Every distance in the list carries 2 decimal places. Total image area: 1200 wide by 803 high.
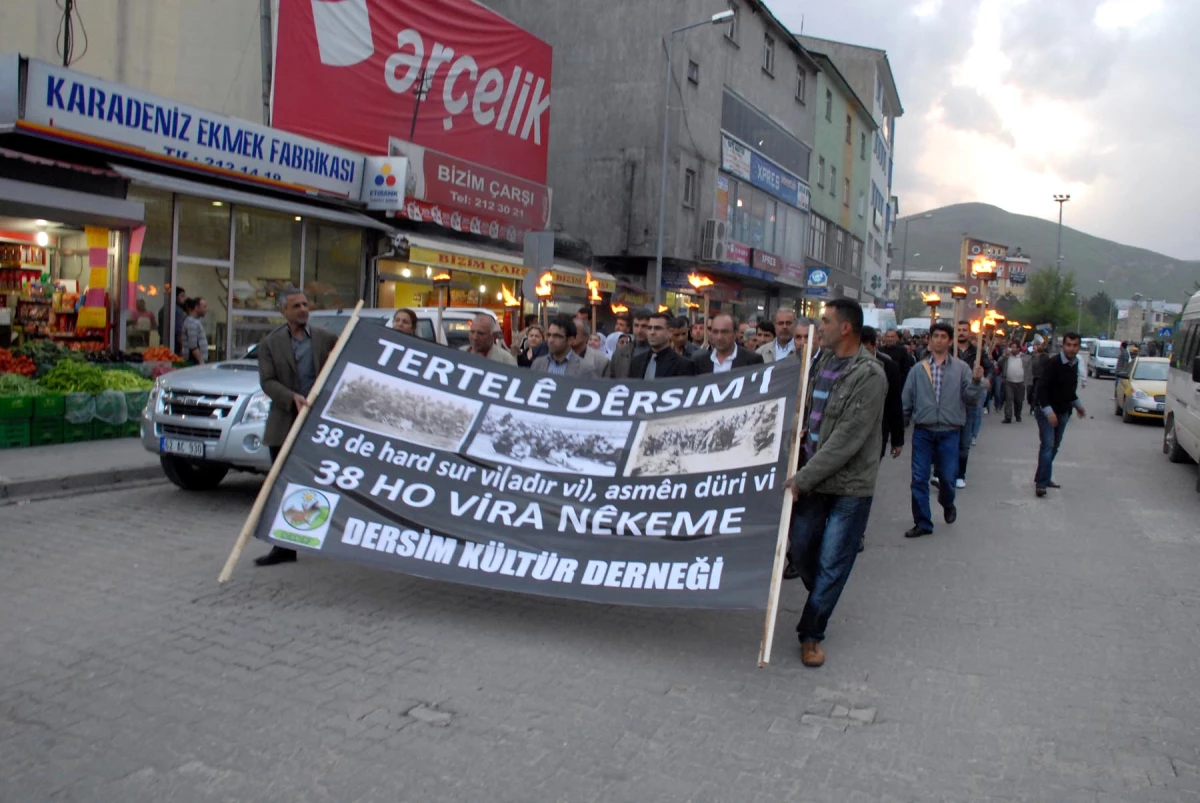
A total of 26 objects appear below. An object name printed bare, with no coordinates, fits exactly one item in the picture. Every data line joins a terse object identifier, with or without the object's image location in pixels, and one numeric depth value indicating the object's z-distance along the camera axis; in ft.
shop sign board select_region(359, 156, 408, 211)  58.65
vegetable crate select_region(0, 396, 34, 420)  34.50
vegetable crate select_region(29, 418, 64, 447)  35.55
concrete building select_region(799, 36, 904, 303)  171.63
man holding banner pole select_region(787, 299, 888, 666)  16.43
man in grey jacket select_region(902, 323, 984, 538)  28.86
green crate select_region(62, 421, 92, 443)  36.68
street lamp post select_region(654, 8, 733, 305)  84.43
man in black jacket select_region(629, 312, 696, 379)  24.70
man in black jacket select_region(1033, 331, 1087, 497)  36.24
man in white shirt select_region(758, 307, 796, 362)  31.27
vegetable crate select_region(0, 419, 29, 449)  34.63
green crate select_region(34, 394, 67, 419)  35.55
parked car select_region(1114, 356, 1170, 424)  72.17
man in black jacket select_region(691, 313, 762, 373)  25.41
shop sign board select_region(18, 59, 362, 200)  40.79
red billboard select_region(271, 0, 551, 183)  57.67
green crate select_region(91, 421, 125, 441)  37.91
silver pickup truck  27.22
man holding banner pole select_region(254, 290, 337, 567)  21.43
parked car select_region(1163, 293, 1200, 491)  41.04
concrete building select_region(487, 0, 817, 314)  92.53
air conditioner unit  98.84
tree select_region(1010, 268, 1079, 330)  276.00
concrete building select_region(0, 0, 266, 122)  49.49
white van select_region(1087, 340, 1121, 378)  161.87
